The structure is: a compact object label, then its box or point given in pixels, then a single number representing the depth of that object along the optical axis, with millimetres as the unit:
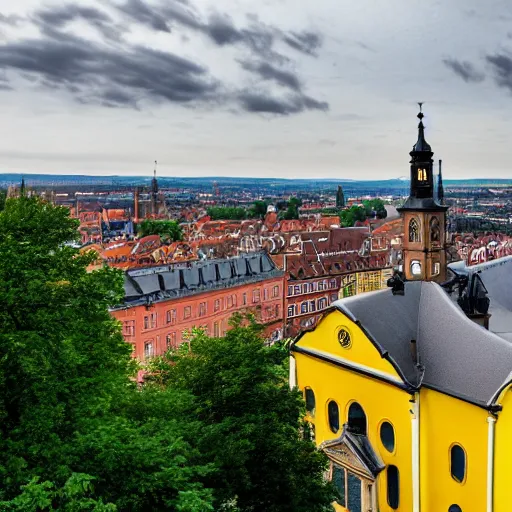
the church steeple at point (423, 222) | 28312
